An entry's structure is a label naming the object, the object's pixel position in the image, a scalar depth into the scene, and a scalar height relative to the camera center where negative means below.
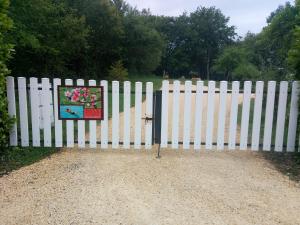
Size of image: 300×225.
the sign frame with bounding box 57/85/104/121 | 5.34 -0.57
